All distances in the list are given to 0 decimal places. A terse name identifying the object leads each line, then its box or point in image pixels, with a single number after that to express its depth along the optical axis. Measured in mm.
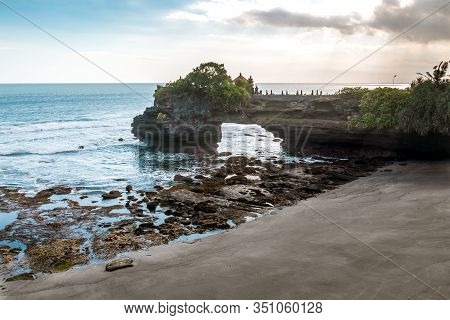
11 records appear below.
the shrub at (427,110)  34875
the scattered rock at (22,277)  16281
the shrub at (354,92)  49594
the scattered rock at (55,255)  17625
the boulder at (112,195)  29172
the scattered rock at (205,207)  24812
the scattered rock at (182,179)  33375
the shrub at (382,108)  40969
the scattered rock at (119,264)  16344
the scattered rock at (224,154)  47847
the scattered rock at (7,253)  18416
